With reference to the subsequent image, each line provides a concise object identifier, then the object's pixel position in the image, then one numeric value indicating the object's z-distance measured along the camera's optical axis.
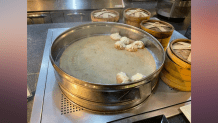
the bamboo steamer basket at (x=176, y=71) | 0.56
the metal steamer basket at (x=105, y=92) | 0.48
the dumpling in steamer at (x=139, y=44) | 0.75
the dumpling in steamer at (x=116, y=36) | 0.80
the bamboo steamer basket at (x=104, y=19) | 0.86
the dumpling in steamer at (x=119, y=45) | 0.74
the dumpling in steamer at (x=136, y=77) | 0.57
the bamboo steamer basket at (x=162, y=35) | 0.72
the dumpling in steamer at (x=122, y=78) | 0.55
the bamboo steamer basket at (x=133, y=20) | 0.85
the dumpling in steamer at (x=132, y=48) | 0.74
